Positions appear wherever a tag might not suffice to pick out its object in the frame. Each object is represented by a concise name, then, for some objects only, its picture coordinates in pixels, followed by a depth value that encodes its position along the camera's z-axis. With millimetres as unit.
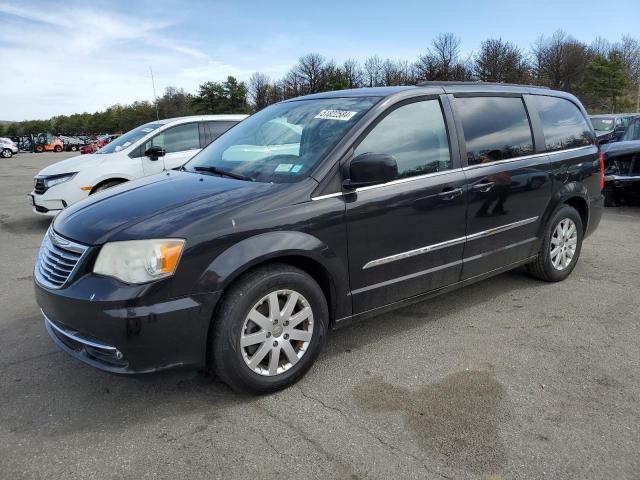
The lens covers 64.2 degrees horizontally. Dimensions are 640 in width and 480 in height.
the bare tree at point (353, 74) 67562
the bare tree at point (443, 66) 49281
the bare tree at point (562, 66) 51031
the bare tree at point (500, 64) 46000
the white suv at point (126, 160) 7793
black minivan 2654
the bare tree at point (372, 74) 67125
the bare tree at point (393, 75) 59712
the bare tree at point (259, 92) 76688
